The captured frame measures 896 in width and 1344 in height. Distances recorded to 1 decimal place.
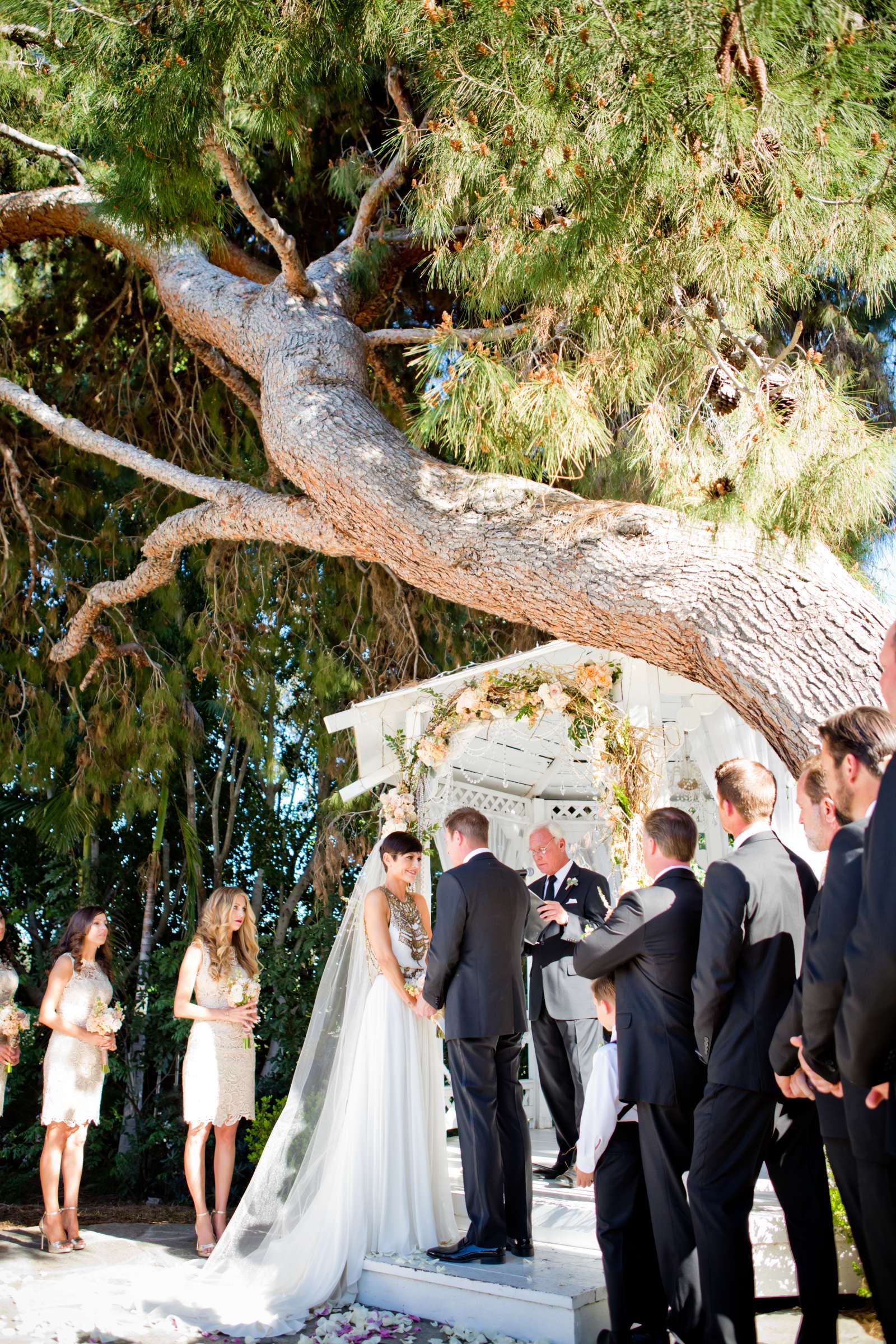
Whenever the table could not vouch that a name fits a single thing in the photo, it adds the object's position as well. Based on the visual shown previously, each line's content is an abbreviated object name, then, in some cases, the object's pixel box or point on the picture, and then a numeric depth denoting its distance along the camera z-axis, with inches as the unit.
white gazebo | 202.5
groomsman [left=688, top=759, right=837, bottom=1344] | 119.6
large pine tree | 127.8
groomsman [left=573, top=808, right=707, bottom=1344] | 130.1
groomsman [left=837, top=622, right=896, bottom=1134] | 78.8
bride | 168.9
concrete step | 146.2
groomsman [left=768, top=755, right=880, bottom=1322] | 107.4
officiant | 241.6
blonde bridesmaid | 208.5
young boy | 134.0
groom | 166.4
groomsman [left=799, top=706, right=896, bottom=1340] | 91.1
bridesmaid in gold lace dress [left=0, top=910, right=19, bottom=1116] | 210.2
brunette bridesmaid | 207.5
